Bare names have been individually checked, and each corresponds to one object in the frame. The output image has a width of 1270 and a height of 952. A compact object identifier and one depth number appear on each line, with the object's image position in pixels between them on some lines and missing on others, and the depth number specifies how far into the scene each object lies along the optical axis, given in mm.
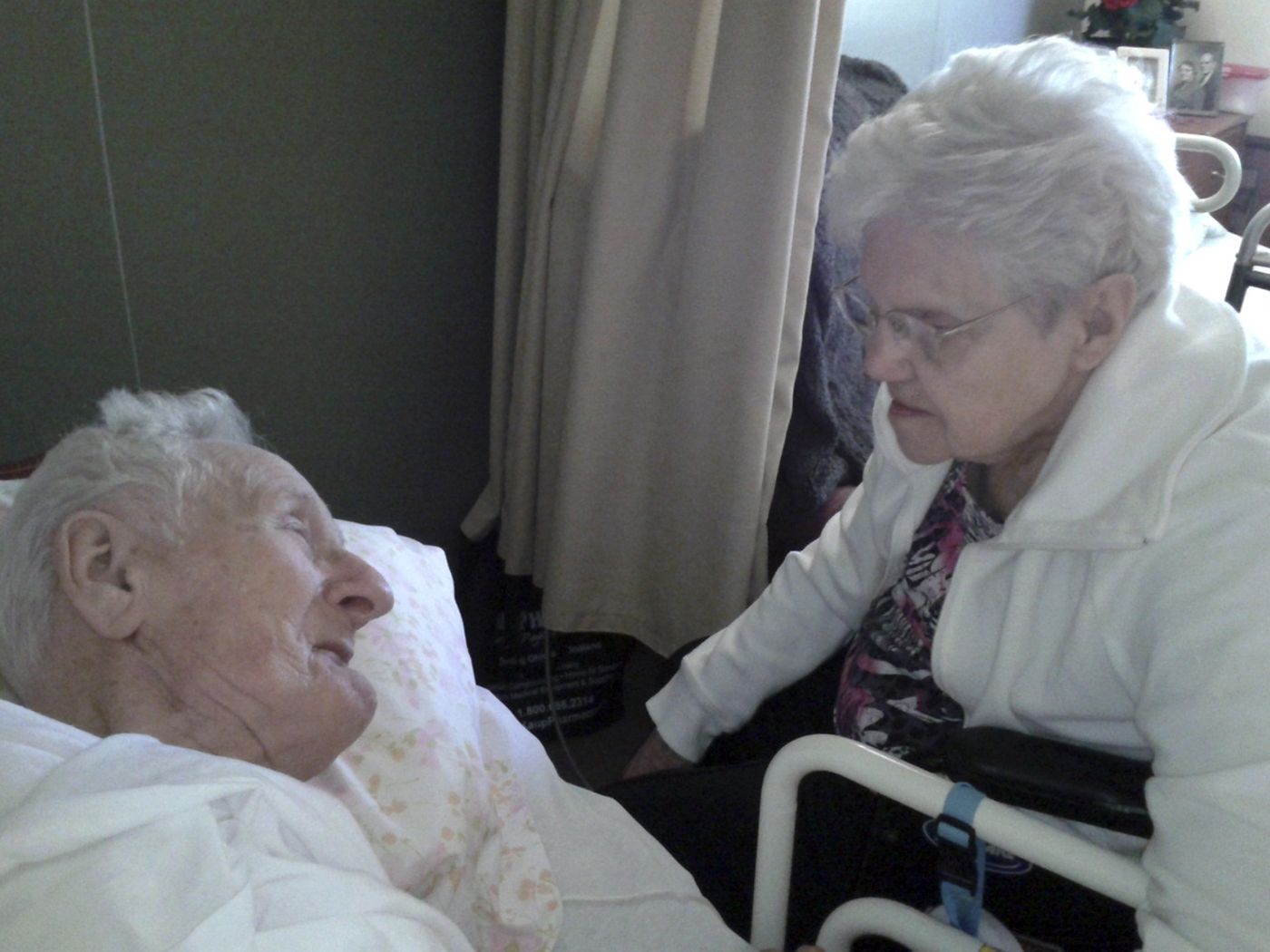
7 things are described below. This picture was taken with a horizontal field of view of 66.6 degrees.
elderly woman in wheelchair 765
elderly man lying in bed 625
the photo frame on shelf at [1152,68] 2936
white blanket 598
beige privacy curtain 1436
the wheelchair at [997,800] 762
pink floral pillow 947
